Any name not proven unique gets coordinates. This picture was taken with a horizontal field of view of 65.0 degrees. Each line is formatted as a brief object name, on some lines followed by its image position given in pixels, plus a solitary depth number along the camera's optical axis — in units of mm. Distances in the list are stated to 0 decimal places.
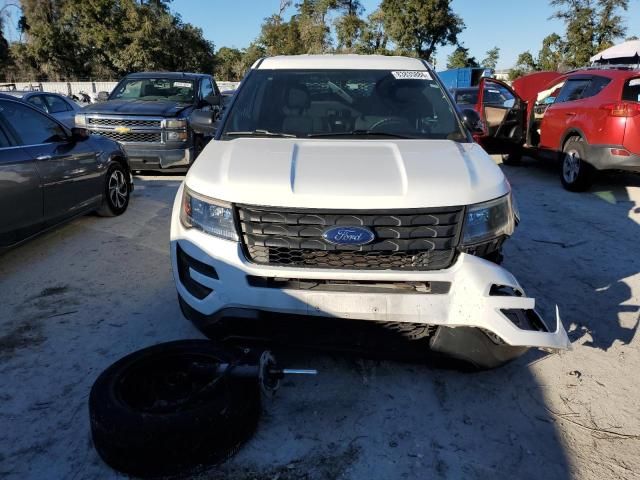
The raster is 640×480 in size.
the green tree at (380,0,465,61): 42500
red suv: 6898
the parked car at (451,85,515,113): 9352
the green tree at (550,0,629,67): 34438
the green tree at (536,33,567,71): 36469
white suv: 2465
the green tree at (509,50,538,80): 39125
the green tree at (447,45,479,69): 49750
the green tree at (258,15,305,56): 52344
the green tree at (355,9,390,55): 45469
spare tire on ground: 2123
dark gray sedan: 4281
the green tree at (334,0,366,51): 46656
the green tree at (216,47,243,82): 60431
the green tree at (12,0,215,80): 38219
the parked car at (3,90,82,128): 10562
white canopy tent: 22031
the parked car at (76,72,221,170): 8359
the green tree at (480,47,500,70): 49750
